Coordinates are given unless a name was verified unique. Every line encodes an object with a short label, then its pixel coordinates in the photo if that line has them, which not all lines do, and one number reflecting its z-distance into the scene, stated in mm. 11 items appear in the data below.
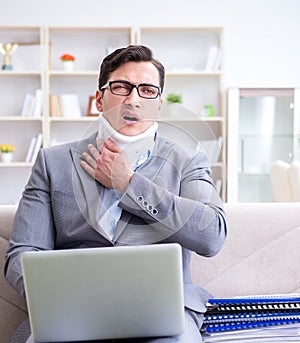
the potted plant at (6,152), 5867
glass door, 5891
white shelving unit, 5984
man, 1737
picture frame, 5969
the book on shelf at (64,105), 5906
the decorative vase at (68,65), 5906
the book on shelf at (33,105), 5871
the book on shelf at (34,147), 5855
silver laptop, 1395
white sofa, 2004
